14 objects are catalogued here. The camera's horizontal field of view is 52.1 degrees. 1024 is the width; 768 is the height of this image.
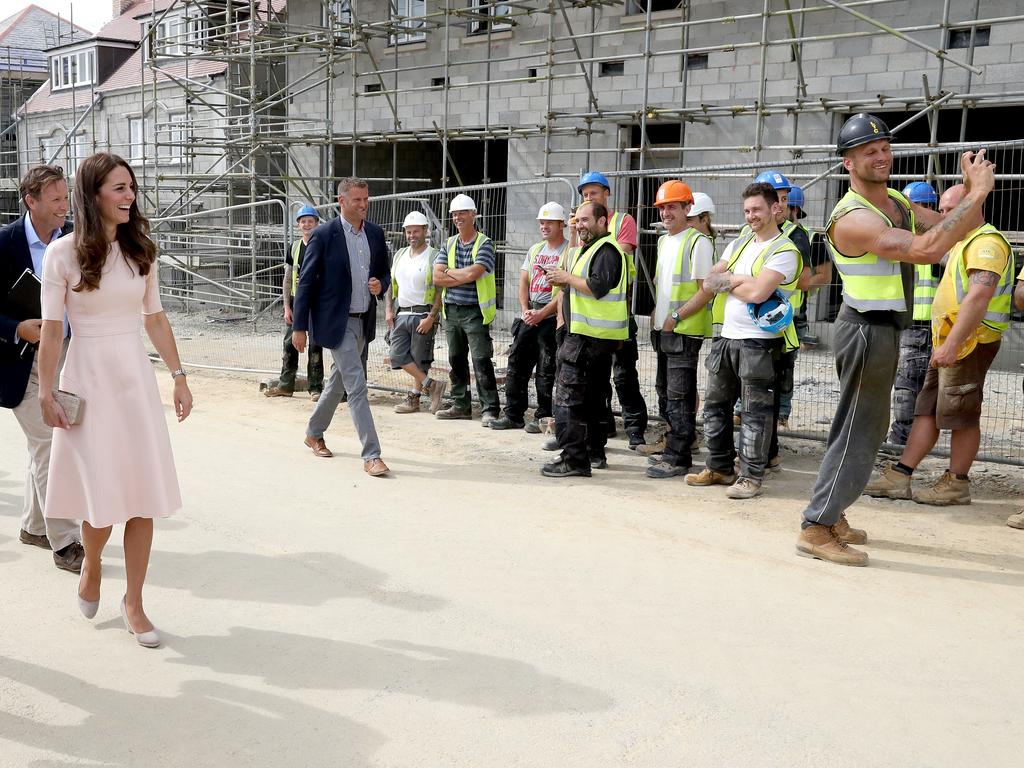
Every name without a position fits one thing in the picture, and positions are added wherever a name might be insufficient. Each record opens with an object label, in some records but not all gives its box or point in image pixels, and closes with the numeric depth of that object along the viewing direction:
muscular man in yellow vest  4.92
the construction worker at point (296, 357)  10.24
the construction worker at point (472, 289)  8.97
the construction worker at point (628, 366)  7.89
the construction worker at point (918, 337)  7.21
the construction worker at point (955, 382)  6.08
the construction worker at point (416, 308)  9.32
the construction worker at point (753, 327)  6.31
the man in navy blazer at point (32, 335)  4.93
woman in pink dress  4.00
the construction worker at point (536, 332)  8.48
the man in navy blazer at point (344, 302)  7.25
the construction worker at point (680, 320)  7.21
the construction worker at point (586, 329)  6.98
